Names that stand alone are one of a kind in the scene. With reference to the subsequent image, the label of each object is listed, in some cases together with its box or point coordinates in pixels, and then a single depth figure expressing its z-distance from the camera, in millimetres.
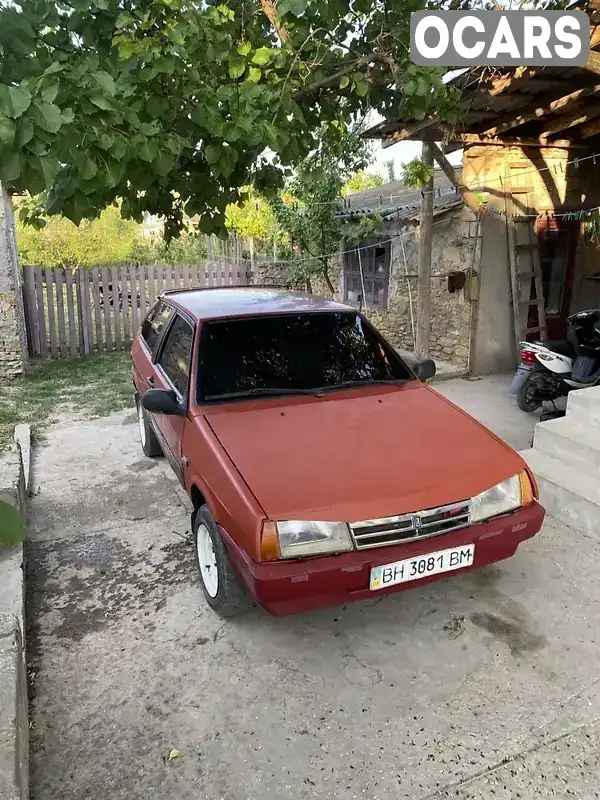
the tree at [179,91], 2236
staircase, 4176
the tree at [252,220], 16281
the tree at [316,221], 11016
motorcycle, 5996
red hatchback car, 2752
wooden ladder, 8009
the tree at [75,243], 18438
